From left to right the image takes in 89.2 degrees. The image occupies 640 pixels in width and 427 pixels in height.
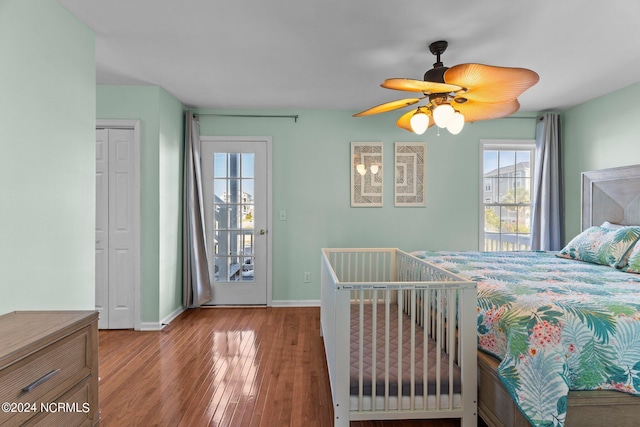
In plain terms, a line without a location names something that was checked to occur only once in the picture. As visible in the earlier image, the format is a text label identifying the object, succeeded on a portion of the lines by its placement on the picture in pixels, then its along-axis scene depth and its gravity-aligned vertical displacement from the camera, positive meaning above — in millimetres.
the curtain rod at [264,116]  3928 +1169
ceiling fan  1787 +760
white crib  1688 -870
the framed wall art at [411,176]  4043 +452
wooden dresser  1110 -604
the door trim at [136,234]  3219 -221
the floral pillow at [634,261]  2229 -337
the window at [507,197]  4148 +198
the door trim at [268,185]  3939 +323
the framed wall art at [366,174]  4000 +474
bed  1396 -631
